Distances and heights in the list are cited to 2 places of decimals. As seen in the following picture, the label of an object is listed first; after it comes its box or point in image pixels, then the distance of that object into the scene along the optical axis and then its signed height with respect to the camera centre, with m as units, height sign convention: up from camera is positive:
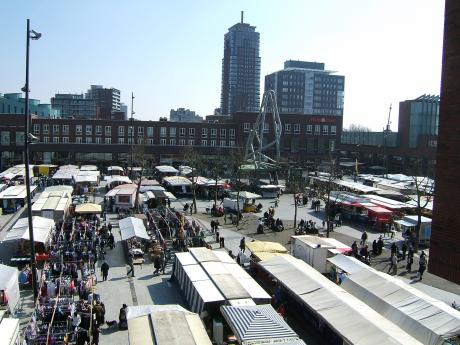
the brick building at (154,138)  73.44 -0.02
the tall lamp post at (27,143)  17.56 -0.41
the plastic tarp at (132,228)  27.02 -5.10
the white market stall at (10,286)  17.81 -5.54
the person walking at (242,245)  27.38 -5.62
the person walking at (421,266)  24.59 -5.71
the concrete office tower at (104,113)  115.34 +5.27
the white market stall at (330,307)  14.03 -5.18
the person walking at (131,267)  23.50 -6.09
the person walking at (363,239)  29.96 -5.52
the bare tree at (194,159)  52.33 -2.15
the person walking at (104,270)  22.42 -6.00
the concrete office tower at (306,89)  187.88 +20.39
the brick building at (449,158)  9.84 -0.15
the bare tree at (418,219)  29.59 -4.46
